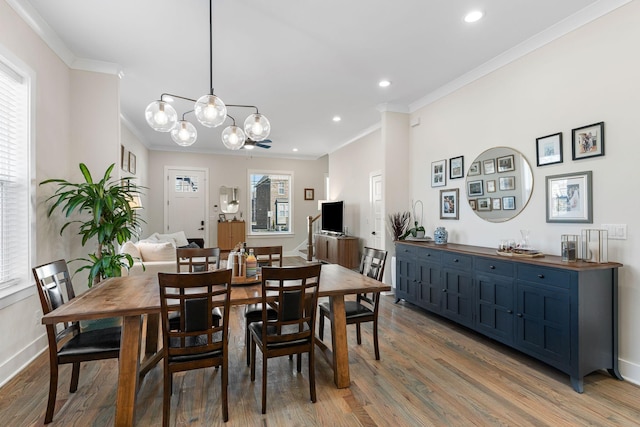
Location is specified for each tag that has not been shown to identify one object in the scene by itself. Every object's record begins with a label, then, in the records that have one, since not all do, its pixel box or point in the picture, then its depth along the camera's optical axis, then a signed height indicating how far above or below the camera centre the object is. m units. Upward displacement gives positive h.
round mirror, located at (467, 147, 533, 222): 3.24 +0.33
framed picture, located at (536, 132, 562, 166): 2.89 +0.61
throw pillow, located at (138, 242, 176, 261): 4.36 -0.53
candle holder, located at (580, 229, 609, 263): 2.50 -0.25
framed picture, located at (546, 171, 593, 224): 2.66 +0.15
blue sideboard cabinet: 2.33 -0.78
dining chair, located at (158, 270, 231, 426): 1.76 -0.67
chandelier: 2.41 +0.78
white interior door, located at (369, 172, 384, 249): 6.09 +0.12
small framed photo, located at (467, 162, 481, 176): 3.78 +0.54
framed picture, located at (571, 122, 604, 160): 2.59 +0.62
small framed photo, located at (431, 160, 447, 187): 4.29 +0.57
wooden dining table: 1.82 -0.56
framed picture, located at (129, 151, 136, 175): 5.87 +0.98
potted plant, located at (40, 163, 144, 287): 3.10 -0.01
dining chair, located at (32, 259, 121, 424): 1.88 -0.81
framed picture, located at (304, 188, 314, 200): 9.16 +0.58
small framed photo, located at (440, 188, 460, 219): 4.10 +0.13
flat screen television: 7.23 -0.07
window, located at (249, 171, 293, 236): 8.70 +0.33
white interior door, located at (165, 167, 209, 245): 7.88 +0.32
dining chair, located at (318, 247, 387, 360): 2.74 -0.84
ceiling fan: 5.56 +1.29
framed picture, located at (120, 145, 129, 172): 5.29 +0.94
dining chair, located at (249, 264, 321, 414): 2.00 -0.68
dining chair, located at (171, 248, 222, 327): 3.12 -0.44
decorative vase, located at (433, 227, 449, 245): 4.00 -0.28
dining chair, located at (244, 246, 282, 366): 2.76 -0.87
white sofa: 4.14 -0.57
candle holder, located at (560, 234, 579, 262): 2.56 -0.27
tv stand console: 6.67 -0.80
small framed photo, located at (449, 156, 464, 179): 4.01 +0.60
